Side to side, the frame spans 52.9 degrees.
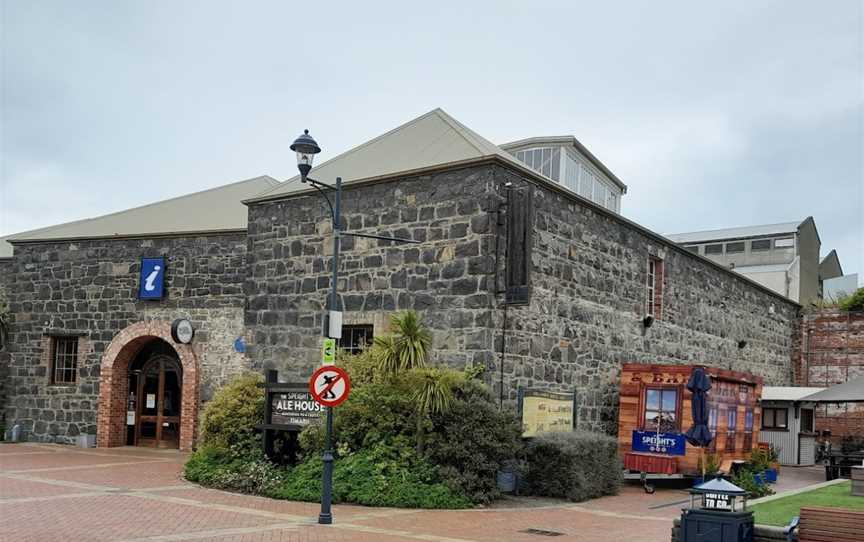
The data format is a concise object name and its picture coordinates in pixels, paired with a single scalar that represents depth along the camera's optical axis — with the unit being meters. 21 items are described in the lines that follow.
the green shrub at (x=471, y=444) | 13.38
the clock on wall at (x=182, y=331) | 20.89
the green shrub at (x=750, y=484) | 15.12
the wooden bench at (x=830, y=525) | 8.00
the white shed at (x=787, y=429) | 23.00
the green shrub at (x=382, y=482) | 12.90
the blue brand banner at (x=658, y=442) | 16.05
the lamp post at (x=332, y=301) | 11.59
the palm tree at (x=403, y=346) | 14.57
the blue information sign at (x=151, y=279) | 21.64
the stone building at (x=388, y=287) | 15.18
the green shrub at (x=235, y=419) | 15.34
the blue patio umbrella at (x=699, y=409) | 13.72
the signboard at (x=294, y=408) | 14.72
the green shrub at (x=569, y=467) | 14.46
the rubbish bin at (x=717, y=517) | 8.69
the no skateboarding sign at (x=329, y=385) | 11.93
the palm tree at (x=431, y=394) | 13.44
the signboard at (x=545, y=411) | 15.14
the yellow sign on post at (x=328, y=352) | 12.38
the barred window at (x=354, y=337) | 16.56
